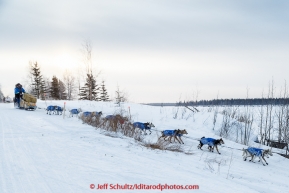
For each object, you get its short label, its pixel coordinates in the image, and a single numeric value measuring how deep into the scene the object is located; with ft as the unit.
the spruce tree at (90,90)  100.83
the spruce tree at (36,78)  136.18
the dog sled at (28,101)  56.08
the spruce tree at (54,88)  152.76
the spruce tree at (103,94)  134.10
